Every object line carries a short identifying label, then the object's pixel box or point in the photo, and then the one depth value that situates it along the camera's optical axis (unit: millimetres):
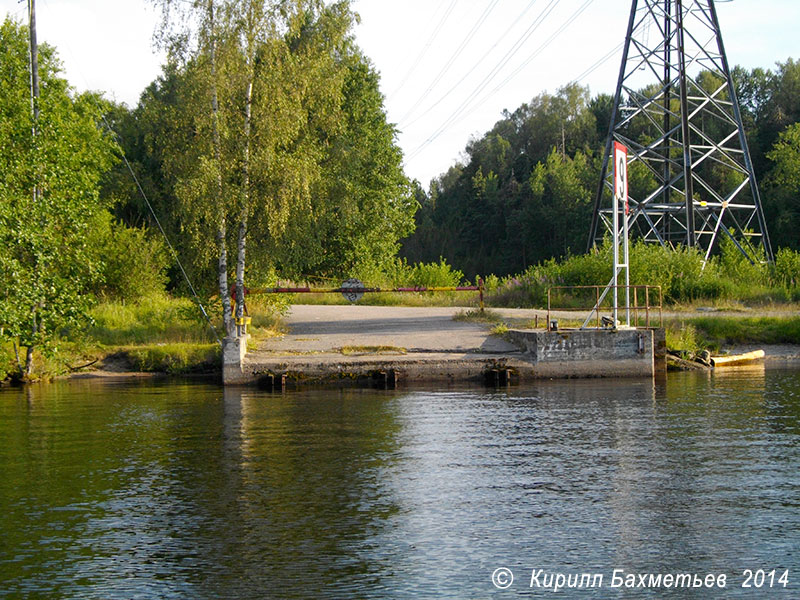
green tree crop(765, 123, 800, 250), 62969
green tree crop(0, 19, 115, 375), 22562
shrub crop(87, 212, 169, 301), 38156
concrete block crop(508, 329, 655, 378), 24105
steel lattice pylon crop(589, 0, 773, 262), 38969
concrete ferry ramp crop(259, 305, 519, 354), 25953
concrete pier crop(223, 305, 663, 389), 23766
